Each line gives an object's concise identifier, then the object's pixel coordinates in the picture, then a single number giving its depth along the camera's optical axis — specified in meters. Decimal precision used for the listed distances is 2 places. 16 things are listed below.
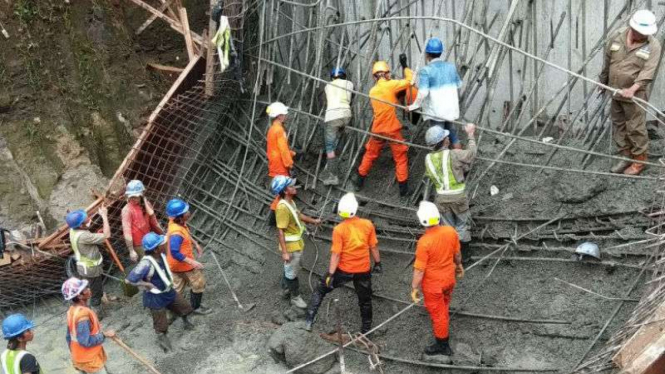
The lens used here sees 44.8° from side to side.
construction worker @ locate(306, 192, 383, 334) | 8.45
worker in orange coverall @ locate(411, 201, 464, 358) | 7.97
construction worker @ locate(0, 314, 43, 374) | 7.17
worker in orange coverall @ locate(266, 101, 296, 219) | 9.88
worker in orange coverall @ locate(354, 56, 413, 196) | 9.70
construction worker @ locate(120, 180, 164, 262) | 9.53
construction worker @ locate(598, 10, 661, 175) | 8.27
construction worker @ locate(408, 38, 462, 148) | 9.12
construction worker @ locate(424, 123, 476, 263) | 8.59
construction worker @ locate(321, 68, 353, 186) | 10.18
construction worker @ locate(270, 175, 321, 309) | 9.05
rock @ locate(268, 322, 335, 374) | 8.59
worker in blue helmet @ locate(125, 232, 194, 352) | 8.59
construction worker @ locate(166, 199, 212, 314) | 8.98
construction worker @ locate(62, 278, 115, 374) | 7.60
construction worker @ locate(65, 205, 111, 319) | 9.38
